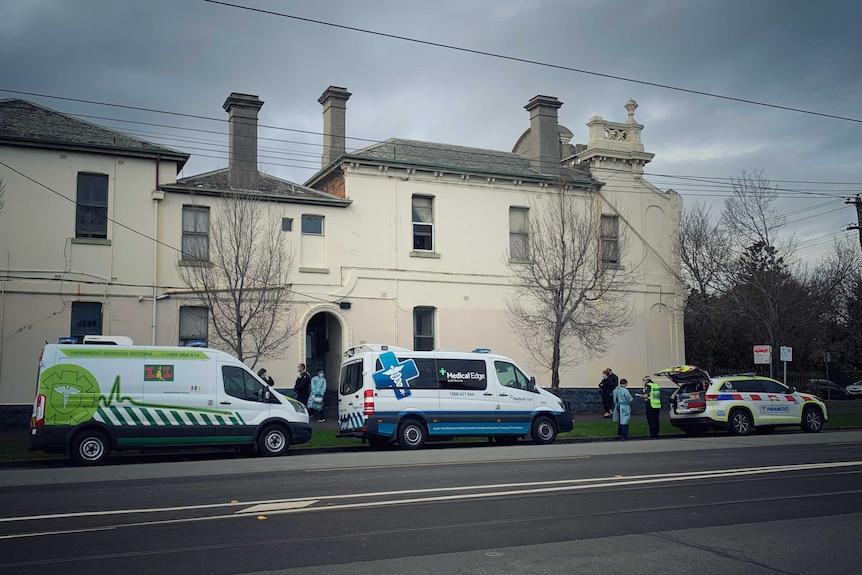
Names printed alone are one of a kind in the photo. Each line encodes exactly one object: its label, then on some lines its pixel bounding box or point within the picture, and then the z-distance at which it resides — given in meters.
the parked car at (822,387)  46.35
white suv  21.72
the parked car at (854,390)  52.30
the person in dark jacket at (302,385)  24.47
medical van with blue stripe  18.03
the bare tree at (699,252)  43.84
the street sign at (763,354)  26.58
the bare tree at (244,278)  23.02
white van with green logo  15.23
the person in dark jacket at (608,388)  27.19
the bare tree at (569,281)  25.86
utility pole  27.58
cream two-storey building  23.20
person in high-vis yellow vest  21.33
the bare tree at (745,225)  29.66
